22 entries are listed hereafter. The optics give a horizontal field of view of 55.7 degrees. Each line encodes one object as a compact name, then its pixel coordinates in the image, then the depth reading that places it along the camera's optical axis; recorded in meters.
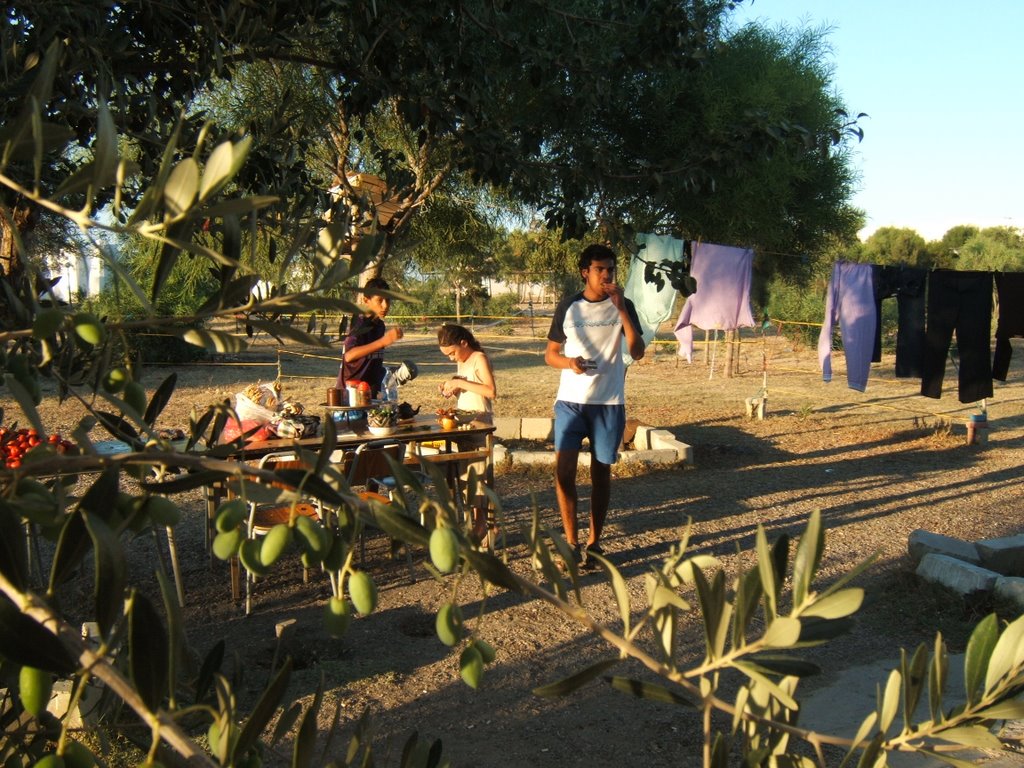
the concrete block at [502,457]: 8.73
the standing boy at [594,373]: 5.27
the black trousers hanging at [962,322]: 8.84
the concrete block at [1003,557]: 5.47
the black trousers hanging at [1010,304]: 8.85
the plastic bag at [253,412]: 5.46
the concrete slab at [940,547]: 5.52
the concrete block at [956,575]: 4.91
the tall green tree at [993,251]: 31.81
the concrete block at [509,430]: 10.09
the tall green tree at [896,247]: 37.94
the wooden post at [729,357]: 16.35
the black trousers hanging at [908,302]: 9.08
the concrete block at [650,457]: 8.83
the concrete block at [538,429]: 10.06
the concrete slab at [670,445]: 8.98
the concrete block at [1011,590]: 4.72
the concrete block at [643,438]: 9.62
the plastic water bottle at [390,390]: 6.34
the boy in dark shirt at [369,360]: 6.15
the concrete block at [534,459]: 8.70
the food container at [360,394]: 6.13
